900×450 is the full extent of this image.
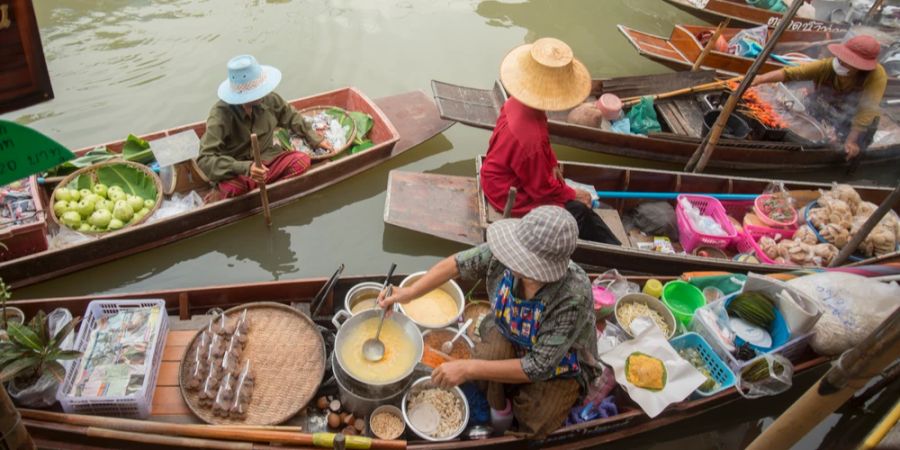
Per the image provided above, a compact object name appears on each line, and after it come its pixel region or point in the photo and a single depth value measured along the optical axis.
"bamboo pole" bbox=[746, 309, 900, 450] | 2.12
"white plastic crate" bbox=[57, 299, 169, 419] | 3.23
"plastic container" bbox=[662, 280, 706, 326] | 4.47
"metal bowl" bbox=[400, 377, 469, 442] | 3.31
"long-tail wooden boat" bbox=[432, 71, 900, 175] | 6.16
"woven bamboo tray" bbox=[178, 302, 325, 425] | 3.40
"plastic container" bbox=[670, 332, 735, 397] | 3.82
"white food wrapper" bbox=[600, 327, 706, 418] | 3.59
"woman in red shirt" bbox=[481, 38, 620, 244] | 4.31
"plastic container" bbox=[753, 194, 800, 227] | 5.39
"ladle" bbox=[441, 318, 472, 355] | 3.79
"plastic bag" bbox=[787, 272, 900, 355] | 3.99
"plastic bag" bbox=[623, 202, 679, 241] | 5.38
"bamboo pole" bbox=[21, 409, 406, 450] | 3.01
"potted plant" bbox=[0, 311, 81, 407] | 3.08
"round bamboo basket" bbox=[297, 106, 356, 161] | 5.78
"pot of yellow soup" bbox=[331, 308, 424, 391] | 3.32
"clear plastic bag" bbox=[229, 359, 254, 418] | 3.34
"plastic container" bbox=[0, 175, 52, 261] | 4.25
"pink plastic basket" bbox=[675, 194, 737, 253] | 5.23
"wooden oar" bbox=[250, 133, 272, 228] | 4.41
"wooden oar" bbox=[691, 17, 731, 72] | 7.70
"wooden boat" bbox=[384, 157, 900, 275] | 4.91
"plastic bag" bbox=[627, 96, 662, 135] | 6.72
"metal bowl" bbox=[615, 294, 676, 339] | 4.23
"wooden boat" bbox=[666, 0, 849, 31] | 9.02
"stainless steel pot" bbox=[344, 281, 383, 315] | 4.00
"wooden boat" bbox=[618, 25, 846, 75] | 7.82
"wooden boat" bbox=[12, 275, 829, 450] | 3.04
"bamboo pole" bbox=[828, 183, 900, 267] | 4.24
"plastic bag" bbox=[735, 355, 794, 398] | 3.77
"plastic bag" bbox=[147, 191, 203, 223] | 5.02
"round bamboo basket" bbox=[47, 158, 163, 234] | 4.79
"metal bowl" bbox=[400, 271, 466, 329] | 4.04
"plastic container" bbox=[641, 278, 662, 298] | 4.43
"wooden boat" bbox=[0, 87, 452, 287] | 4.46
